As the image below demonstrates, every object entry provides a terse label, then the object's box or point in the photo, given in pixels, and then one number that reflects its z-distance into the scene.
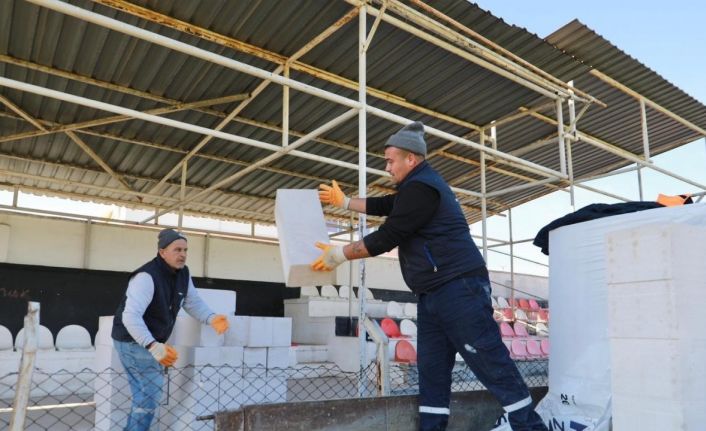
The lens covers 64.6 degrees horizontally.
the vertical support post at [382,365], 3.78
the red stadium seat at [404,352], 9.15
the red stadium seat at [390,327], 10.35
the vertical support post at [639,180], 10.36
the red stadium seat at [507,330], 11.59
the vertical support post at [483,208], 8.80
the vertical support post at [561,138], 7.73
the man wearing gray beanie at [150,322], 3.81
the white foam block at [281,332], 5.13
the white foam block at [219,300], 5.29
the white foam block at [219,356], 4.59
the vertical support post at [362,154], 4.51
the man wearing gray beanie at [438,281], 2.89
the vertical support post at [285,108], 6.50
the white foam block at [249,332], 4.89
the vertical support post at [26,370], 2.56
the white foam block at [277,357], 5.04
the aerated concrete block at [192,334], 4.67
